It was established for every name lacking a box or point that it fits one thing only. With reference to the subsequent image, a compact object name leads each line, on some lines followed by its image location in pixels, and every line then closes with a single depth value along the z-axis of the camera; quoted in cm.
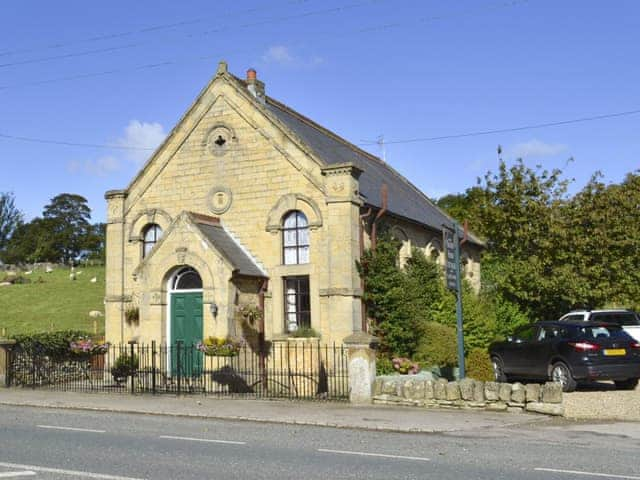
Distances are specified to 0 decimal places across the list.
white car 2100
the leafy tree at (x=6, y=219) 10056
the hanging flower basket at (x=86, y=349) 1931
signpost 1599
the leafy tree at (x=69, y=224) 10788
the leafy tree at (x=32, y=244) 9969
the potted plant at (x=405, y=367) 1841
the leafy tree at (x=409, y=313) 2027
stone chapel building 2012
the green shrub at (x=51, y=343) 1972
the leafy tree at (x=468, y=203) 2861
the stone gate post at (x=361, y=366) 1549
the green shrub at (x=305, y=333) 2023
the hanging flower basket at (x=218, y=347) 1800
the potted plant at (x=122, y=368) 1939
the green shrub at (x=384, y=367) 1903
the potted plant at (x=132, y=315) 2247
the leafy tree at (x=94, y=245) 10944
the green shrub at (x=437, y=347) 2017
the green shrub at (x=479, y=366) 1889
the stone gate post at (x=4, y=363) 1967
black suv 1642
